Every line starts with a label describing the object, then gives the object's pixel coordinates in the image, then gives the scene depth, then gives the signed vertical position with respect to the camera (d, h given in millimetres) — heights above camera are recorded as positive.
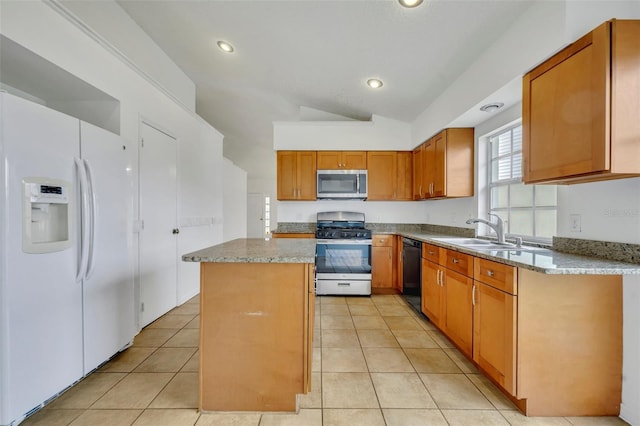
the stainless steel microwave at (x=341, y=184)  3955 +393
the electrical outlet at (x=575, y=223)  1698 -80
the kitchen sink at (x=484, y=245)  2054 -298
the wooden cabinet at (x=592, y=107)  1260 +535
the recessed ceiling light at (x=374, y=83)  3003 +1472
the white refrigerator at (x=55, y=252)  1324 -250
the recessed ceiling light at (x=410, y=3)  1831 +1450
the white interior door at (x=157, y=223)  2615 -142
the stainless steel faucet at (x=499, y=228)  2295 -151
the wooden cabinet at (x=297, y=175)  4012 +534
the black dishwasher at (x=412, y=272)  2959 -734
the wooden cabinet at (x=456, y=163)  2973 +537
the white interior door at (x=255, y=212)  9148 -79
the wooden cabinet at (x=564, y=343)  1479 -745
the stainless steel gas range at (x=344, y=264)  3615 -734
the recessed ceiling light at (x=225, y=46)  2785 +1763
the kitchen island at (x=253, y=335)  1513 -711
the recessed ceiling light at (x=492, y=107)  2299 +924
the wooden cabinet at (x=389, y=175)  4012 +538
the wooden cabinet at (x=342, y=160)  4016 +764
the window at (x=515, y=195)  2164 +140
